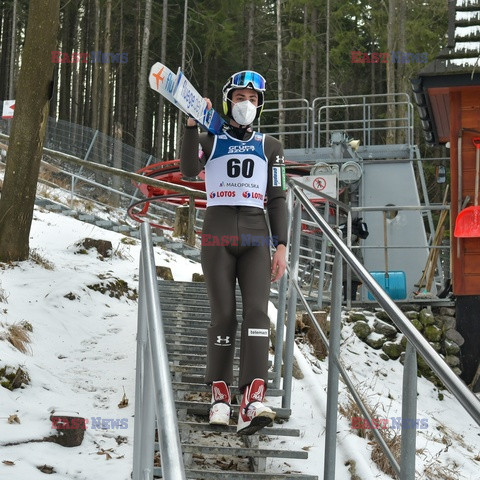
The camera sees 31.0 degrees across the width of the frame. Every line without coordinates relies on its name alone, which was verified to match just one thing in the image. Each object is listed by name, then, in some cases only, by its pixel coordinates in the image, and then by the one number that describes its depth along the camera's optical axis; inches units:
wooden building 388.5
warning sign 421.1
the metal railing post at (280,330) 195.5
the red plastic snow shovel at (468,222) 372.5
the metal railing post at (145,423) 97.0
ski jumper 160.6
